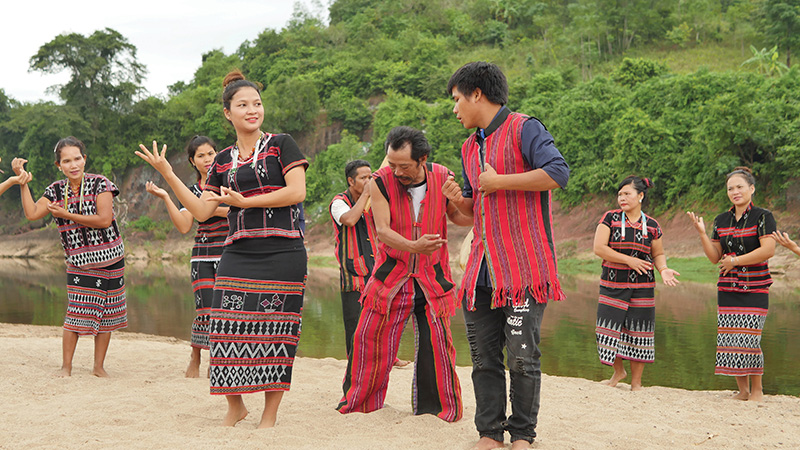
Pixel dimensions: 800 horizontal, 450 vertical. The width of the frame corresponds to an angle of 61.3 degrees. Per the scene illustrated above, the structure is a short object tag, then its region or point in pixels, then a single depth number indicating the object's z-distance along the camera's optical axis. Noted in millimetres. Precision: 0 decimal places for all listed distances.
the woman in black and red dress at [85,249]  5895
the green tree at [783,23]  35500
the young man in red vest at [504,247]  3449
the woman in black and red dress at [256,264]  3979
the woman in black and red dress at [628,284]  6069
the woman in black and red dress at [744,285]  5680
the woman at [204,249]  5824
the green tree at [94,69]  42062
